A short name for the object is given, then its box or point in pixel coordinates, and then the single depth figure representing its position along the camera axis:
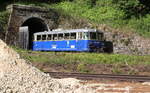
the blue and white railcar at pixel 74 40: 29.67
